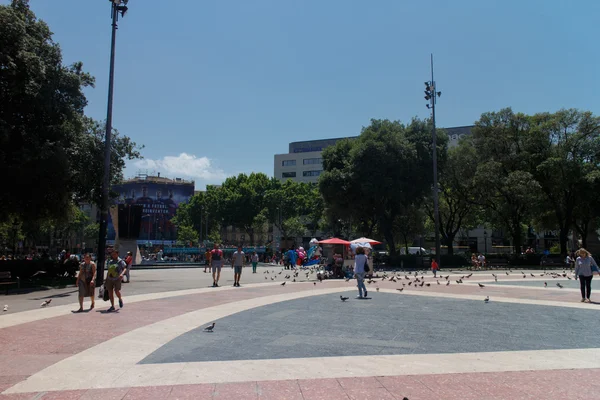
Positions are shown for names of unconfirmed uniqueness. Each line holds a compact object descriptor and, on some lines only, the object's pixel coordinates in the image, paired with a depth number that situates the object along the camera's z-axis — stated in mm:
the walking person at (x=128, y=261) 18503
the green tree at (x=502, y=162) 36531
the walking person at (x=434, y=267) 24784
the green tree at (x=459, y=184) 39938
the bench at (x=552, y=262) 35469
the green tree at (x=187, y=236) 82938
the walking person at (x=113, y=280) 11445
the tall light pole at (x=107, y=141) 16844
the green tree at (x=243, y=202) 75625
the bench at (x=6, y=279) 16612
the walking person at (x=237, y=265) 18094
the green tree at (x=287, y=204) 74000
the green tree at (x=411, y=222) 44969
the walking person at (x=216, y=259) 17594
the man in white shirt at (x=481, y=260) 33656
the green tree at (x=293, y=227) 74312
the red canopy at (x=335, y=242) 25750
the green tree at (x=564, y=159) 35531
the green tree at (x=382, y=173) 36875
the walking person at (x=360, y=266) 13782
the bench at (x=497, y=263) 35906
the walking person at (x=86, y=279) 11227
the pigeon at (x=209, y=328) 8539
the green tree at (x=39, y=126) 16125
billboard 98938
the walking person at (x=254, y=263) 30225
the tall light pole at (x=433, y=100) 31078
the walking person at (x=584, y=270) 13219
